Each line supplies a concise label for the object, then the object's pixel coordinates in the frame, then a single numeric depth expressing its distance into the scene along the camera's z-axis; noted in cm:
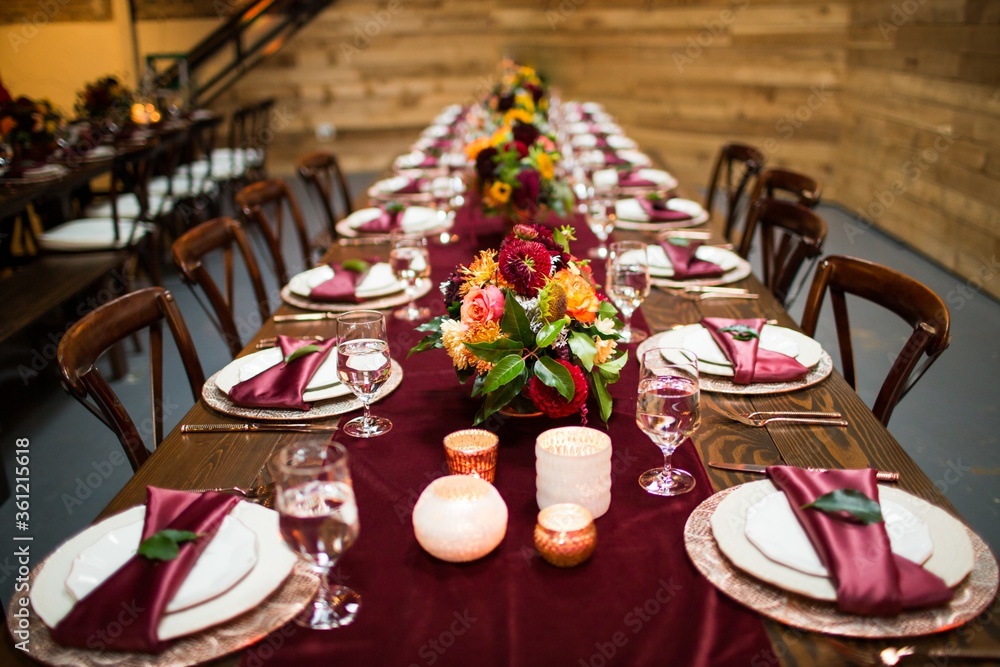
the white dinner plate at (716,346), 159
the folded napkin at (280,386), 149
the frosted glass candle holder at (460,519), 105
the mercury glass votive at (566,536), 104
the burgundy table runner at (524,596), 92
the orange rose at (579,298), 133
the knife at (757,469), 122
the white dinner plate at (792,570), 97
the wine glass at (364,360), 133
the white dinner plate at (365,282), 211
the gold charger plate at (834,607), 91
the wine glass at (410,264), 200
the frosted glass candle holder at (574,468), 111
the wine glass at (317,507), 89
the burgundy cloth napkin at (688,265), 221
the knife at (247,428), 143
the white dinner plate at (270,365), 152
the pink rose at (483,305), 132
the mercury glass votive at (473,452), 120
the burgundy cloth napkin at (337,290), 207
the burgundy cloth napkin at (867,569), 93
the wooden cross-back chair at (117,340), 151
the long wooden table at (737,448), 127
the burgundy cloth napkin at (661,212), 285
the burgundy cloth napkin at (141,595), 91
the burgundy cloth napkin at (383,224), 279
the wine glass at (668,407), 114
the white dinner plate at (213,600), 94
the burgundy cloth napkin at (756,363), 154
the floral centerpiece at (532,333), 130
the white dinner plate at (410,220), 277
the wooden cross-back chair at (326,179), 362
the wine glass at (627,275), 171
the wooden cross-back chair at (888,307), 161
